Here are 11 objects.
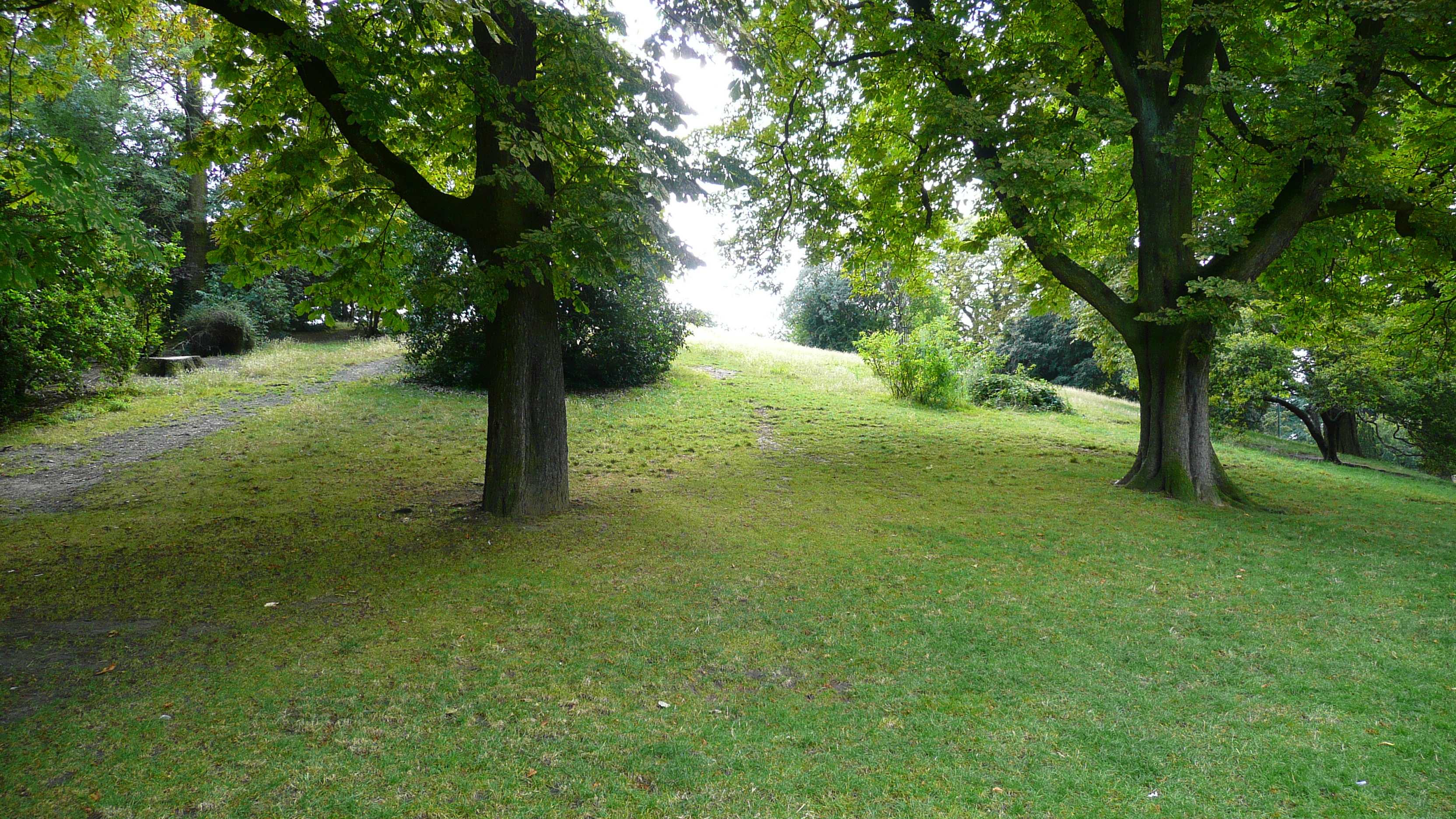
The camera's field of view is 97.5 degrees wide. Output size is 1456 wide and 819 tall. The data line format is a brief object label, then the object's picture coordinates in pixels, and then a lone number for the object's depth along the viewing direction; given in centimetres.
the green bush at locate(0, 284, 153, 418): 989
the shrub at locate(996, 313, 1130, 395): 3616
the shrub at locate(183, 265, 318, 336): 2056
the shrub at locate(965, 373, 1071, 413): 1870
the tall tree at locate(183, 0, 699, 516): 574
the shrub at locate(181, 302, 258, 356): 1802
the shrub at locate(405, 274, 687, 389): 1432
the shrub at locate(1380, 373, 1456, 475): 1673
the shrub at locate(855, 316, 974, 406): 1714
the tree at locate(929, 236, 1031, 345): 3934
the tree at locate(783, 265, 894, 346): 3658
